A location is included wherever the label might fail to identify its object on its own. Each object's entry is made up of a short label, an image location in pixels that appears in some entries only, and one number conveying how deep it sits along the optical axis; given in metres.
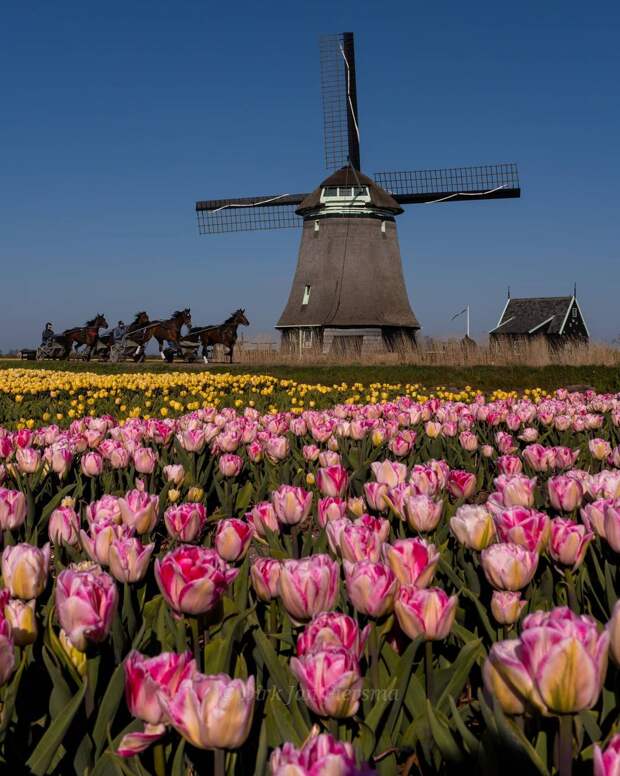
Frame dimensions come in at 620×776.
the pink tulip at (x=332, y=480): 3.22
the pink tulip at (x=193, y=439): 4.69
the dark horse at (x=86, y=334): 30.55
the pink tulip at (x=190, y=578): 1.76
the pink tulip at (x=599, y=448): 4.22
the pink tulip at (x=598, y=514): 2.41
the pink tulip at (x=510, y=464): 3.75
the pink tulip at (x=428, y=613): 1.70
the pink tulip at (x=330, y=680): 1.39
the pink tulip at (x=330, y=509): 2.75
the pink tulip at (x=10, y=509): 2.79
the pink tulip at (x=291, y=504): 2.73
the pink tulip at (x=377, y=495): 3.02
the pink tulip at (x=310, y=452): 4.46
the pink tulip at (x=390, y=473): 3.20
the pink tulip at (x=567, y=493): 2.86
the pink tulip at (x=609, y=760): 1.06
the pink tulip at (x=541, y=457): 3.98
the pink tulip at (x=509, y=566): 1.97
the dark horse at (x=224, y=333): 27.11
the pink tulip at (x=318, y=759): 1.09
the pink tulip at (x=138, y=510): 2.64
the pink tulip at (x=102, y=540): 2.22
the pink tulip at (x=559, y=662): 1.24
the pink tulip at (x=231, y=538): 2.35
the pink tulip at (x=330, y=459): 3.77
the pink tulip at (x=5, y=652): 1.54
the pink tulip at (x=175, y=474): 3.87
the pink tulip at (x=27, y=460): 4.08
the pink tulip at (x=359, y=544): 2.08
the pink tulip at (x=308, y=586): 1.75
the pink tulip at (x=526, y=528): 2.14
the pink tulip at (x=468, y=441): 4.84
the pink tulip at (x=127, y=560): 2.14
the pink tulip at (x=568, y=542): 2.19
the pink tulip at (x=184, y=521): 2.62
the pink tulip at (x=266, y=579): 2.01
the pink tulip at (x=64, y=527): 2.73
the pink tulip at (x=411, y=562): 1.89
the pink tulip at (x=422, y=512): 2.58
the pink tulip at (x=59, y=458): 4.08
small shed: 45.78
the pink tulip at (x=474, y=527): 2.34
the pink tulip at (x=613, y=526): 2.25
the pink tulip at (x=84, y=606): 1.68
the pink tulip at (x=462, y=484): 3.29
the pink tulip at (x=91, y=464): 4.07
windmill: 30.41
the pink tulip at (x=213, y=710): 1.26
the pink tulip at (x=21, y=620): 1.82
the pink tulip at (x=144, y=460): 4.09
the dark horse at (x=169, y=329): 28.30
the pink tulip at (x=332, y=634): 1.52
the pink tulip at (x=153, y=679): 1.41
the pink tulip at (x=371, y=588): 1.73
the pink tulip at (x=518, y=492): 2.71
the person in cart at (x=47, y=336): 31.64
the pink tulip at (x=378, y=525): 2.32
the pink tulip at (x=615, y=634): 1.46
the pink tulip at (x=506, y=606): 1.96
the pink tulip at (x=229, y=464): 4.09
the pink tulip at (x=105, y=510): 2.61
